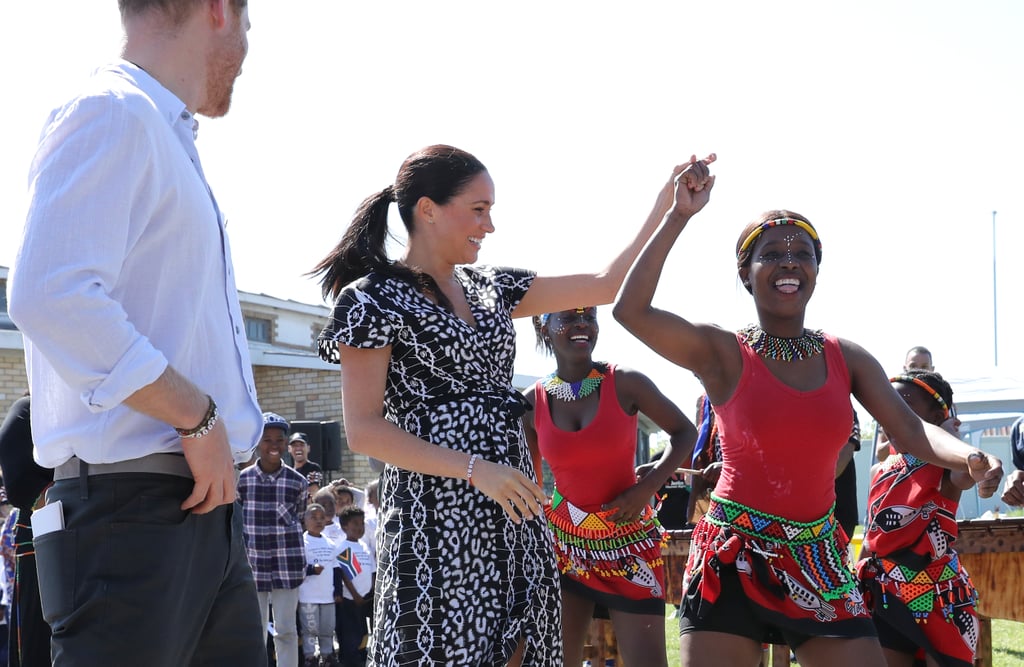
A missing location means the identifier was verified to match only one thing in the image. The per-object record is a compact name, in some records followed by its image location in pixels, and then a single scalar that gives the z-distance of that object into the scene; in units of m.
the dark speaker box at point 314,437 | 16.33
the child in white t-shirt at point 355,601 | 10.95
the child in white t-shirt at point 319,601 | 10.62
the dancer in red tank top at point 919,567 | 5.23
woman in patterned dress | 3.19
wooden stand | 6.12
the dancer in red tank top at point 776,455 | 3.78
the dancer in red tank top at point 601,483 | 5.51
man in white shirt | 2.22
